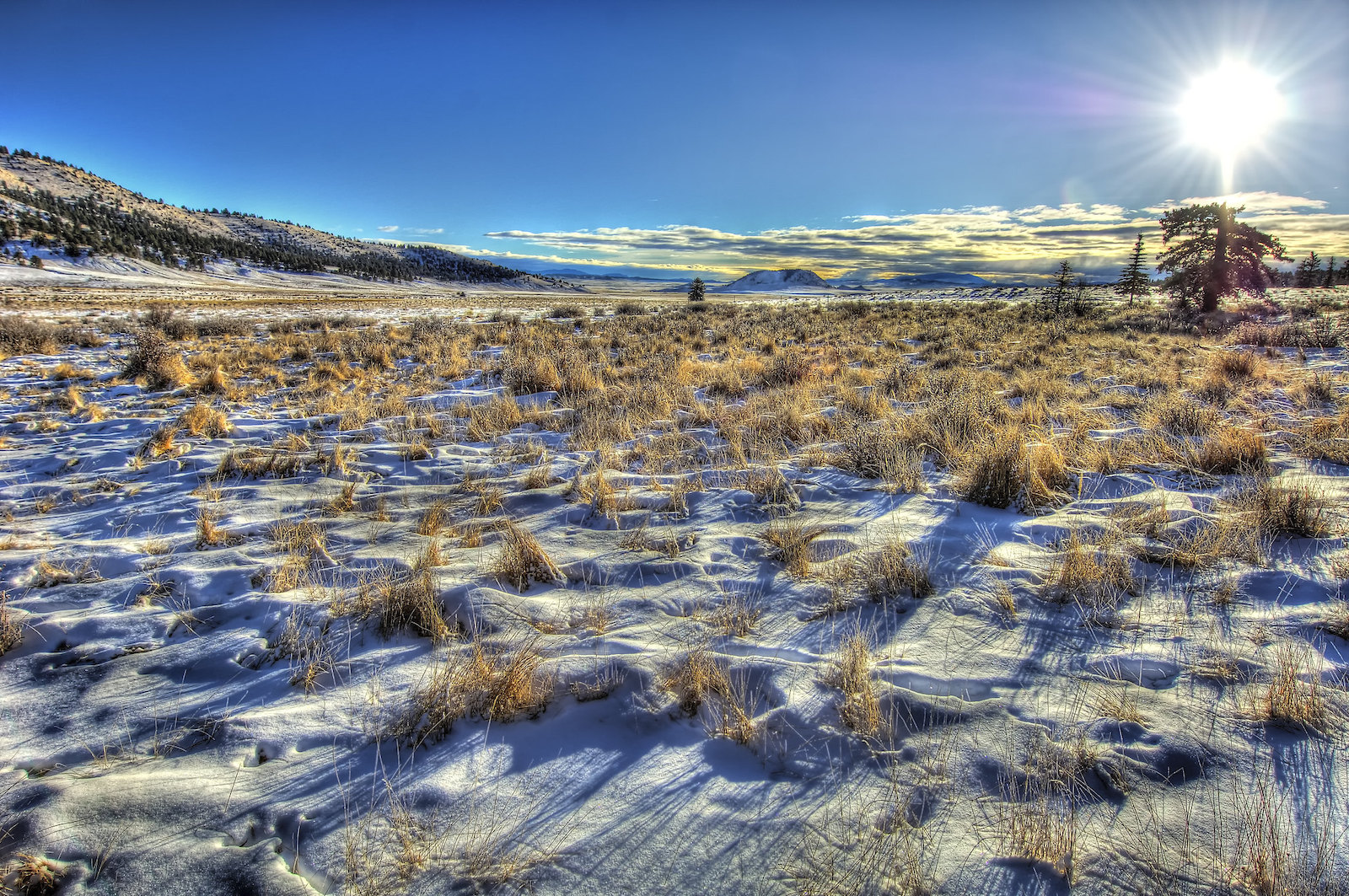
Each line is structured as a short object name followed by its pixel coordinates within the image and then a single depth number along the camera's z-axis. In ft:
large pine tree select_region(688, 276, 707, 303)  164.69
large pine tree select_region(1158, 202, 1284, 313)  66.54
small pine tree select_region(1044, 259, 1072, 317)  111.31
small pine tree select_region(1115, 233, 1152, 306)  132.67
